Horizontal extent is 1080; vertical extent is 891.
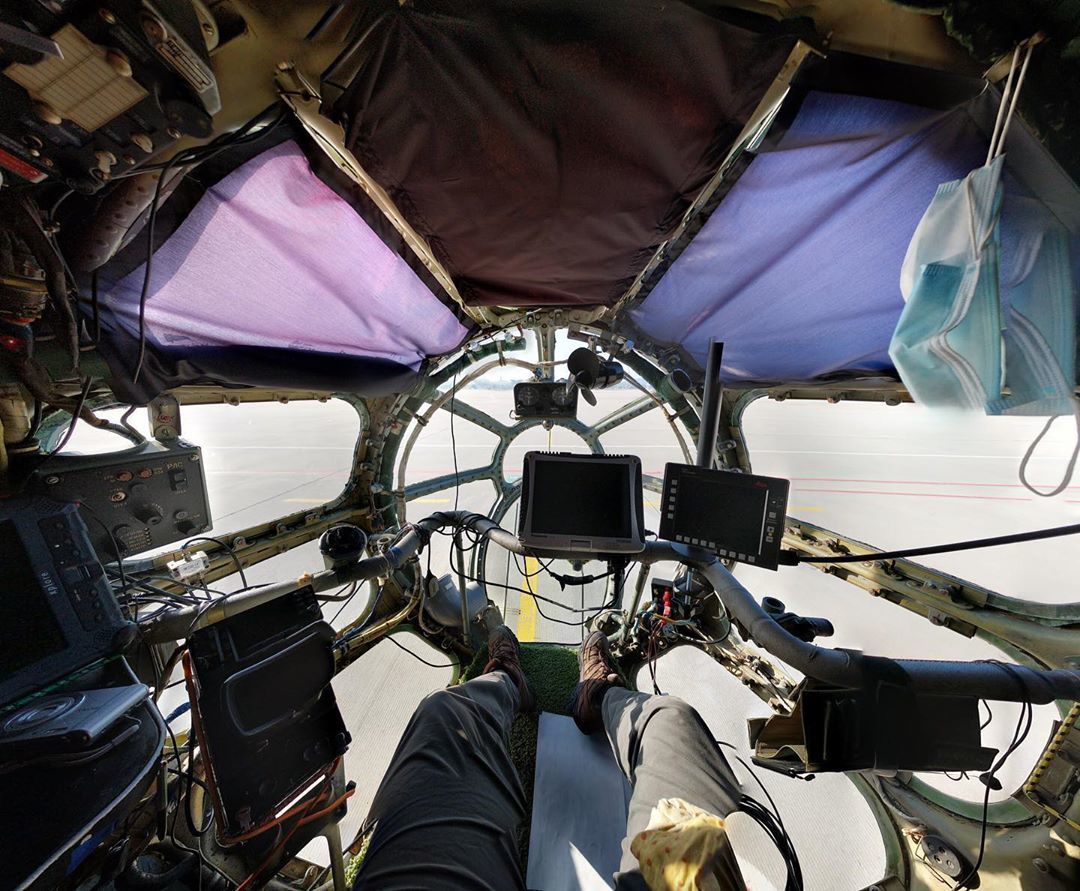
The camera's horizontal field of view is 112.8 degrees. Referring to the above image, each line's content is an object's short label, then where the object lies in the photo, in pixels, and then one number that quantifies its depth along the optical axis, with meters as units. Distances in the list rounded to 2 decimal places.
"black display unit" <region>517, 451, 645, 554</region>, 1.65
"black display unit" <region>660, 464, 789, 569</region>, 1.35
